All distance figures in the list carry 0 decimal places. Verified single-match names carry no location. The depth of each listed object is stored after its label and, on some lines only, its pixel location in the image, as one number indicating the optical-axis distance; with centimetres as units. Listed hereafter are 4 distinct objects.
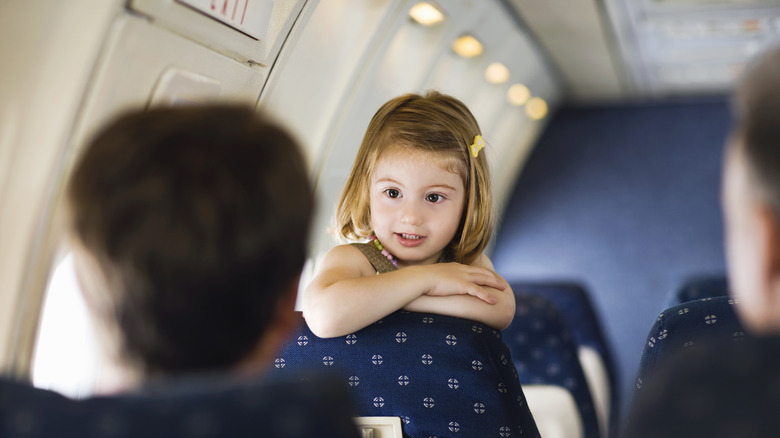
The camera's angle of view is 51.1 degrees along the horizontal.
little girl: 191
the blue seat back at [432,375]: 150
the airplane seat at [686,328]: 160
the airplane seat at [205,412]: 75
